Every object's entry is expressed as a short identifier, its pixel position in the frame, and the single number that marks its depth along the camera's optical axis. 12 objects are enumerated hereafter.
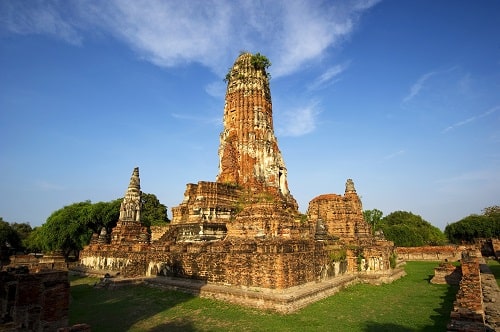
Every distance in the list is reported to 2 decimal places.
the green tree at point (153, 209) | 45.32
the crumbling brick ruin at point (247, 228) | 11.80
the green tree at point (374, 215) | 60.77
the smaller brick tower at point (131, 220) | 23.14
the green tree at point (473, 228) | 48.56
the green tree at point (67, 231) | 33.69
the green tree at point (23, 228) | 55.71
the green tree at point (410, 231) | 44.91
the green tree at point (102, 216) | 35.91
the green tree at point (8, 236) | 40.89
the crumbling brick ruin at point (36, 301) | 6.26
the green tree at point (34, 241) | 34.94
